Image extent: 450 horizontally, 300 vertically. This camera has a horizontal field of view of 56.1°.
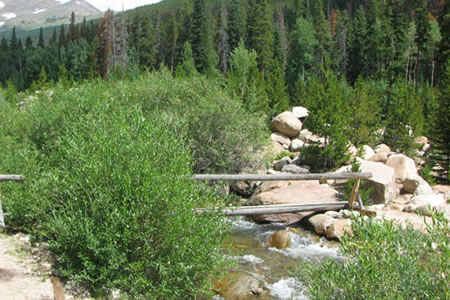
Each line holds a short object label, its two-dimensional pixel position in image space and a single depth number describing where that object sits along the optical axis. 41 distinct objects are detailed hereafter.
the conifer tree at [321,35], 55.41
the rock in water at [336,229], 11.37
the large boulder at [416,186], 15.57
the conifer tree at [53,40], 119.80
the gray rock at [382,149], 22.00
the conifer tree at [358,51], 51.19
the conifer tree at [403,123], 21.44
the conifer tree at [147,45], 68.50
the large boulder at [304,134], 25.66
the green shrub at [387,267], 4.48
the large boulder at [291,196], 13.44
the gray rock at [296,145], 25.00
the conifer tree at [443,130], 18.75
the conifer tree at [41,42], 118.49
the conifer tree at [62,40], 109.68
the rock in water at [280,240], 11.50
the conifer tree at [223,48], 59.05
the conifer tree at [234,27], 62.81
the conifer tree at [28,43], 116.65
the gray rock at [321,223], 11.91
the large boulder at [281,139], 25.75
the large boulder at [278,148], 23.33
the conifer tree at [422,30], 39.31
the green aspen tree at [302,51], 53.69
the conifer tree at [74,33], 109.63
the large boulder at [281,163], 21.32
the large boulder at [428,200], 13.85
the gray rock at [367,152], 20.36
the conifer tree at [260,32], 53.69
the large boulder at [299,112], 29.25
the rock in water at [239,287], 8.40
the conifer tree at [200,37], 59.03
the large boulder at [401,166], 16.44
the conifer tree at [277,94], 30.28
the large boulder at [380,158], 18.58
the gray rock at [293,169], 19.78
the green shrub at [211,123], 16.48
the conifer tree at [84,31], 112.74
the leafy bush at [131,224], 6.62
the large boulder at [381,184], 14.34
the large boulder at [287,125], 26.38
